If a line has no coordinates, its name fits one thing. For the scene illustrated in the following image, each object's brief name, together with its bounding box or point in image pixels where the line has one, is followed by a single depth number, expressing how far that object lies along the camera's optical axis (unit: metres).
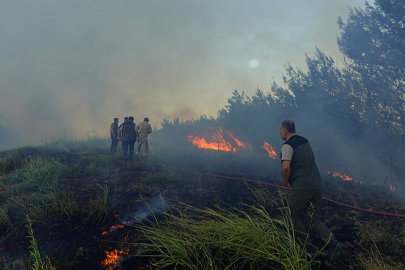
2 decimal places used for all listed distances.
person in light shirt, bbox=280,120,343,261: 3.61
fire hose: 5.07
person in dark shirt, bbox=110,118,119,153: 12.58
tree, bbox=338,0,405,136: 11.58
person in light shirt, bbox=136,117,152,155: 11.27
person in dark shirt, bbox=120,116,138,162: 10.73
